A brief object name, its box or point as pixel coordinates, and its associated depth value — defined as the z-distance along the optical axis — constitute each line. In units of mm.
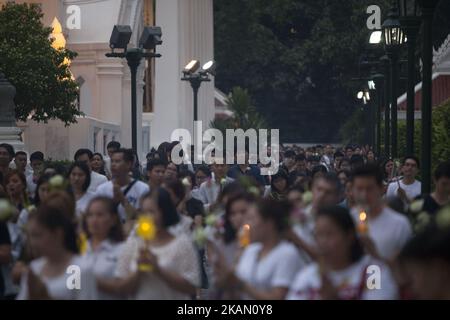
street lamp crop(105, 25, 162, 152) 25781
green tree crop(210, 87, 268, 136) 51188
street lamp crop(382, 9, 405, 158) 24219
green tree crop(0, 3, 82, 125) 32562
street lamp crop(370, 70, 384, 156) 39188
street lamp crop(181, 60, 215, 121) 38781
